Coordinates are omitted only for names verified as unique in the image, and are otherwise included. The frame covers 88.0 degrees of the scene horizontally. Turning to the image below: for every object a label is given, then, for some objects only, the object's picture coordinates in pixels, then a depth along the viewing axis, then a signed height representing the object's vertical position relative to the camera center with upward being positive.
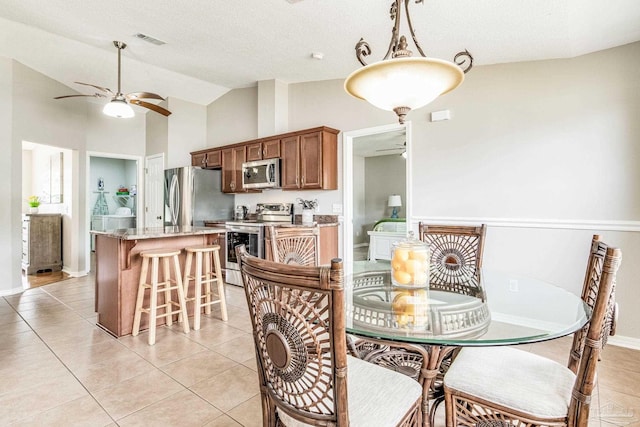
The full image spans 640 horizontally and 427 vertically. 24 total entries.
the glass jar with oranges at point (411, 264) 1.75 -0.26
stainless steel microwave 4.76 +0.64
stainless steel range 4.46 -0.21
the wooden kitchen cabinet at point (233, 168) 5.36 +0.81
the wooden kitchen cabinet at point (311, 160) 4.34 +0.75
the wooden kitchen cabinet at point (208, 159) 5.70 +1.04
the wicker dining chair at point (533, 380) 1.09 -0.66
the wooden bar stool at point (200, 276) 3.12 -0.59
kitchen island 2.91 -0.46
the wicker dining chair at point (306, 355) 0.92 -0.43
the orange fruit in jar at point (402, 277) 1.79 -0.34
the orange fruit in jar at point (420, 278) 1.77 -0.34
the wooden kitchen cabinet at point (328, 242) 4.33 -0.35
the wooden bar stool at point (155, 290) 2.81 -0.64
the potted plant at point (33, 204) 5.96 +0.26
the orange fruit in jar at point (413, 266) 1.75 -0.27
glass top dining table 1.21 -0.43
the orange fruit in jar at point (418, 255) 1.74 -0.21
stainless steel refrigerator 5.36 +0.34
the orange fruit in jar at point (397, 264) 1.80 -0.27
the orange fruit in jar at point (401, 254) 1.76 -0.21
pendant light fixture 1.50 +0.66
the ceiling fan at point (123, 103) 3.72 +1.35
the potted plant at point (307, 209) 4.59 +0.10
